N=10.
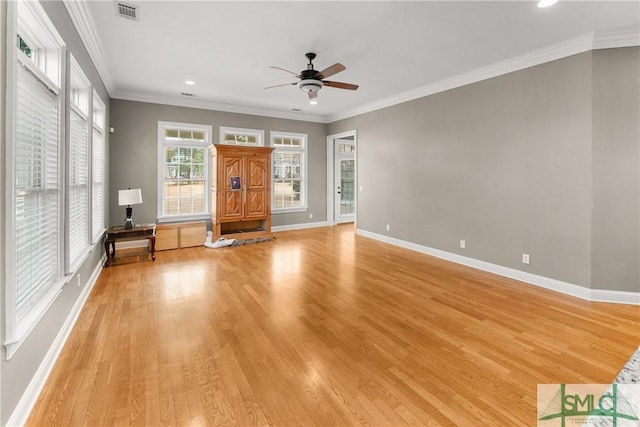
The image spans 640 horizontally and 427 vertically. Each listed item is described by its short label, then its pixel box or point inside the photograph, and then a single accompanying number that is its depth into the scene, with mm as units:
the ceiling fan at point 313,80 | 3837
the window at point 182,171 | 6023
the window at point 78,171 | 2858
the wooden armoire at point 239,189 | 6102
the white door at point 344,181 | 8352
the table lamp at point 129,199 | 4793
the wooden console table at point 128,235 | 4602
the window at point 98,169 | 4082
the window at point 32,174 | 1571
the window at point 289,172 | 7475
